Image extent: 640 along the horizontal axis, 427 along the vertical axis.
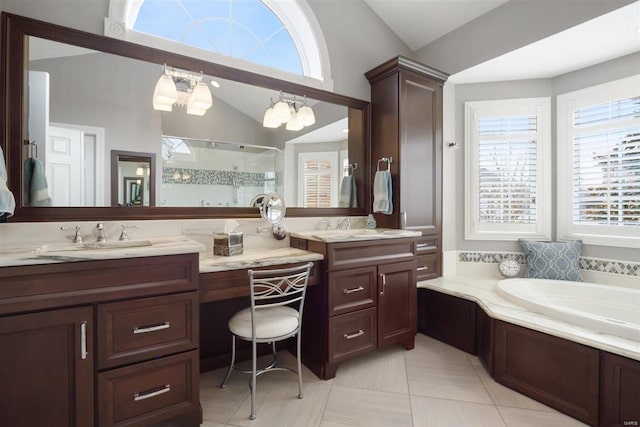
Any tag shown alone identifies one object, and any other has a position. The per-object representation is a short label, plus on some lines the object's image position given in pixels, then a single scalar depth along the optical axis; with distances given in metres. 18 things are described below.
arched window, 1.97
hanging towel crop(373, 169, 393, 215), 2.65
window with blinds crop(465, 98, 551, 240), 3.02
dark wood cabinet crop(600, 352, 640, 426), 1.47
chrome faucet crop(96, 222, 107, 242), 1.72
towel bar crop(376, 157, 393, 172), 2.74
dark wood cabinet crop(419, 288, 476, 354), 2.43
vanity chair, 1.67
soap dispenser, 2.82
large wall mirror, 1.66
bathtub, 1.94
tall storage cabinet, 2.69
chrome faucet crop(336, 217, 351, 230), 2.75
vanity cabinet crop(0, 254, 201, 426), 1.21
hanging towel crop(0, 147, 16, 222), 1.32
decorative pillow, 2.72
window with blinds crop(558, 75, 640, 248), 2.54
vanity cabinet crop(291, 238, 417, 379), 2.04
